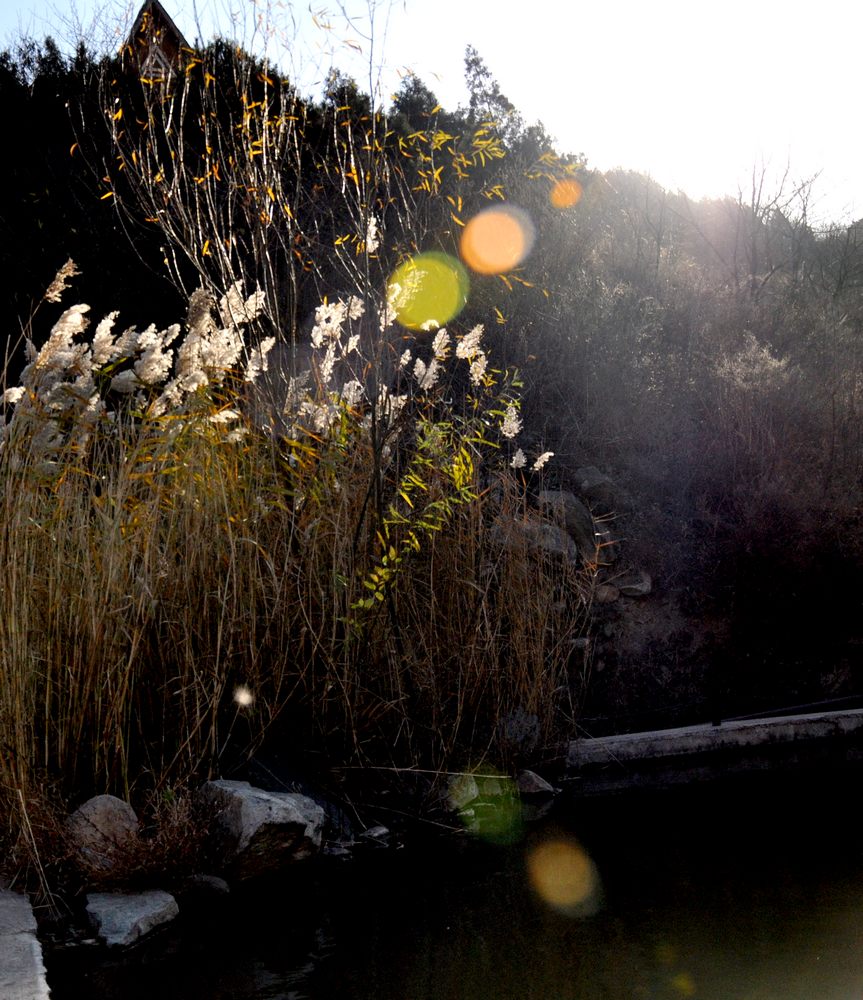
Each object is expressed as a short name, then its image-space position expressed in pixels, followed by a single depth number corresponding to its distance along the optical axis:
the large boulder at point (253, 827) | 3.69
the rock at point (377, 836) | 4.26
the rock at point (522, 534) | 4.84
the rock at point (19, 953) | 2.54
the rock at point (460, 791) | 4.52
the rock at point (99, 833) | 3.42
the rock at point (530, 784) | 4.83
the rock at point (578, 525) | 7.10
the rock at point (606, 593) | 7.05
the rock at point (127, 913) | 3.23
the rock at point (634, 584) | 7.20
